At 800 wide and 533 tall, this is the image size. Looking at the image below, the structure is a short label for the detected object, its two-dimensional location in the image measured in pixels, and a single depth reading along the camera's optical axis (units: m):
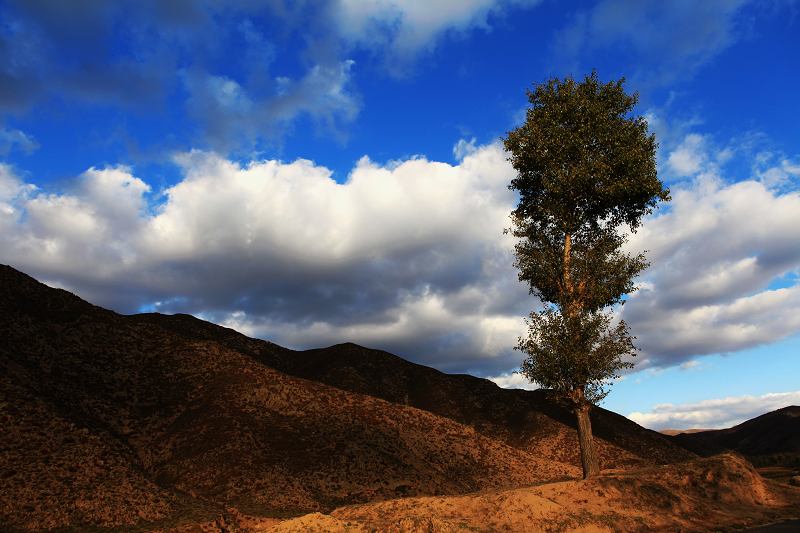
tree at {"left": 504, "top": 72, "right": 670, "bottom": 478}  29.78
